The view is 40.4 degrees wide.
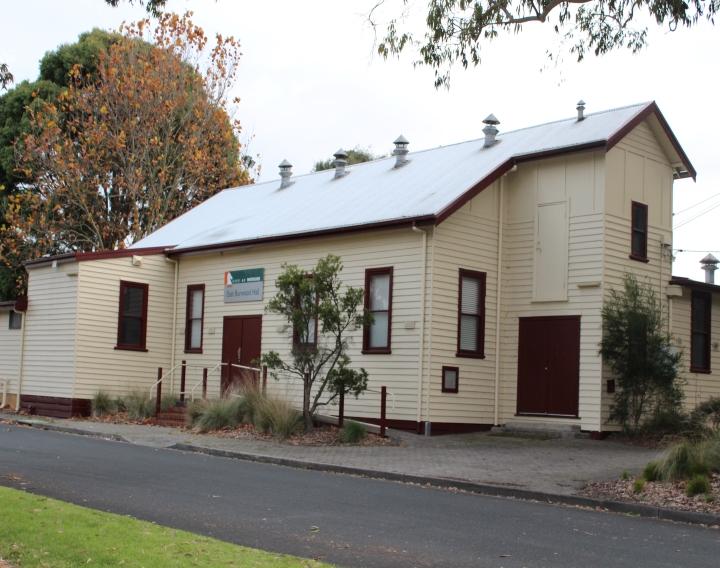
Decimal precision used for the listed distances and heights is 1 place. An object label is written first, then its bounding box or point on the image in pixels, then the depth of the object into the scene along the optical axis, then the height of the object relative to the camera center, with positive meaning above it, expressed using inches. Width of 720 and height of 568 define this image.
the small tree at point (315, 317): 743.7 +29.4
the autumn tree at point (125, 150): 1350.9 +279.6
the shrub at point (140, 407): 912.8 -54.8
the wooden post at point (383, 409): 754.2 -40.2
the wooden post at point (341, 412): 762.1 -44.2
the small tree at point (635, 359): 796.6 +5.5
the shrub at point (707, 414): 766.5 -36.2
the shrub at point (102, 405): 948.0 -56.0
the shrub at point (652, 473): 516.7 -56.4
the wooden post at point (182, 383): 967.0 -33.1
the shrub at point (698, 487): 478.9 -58.2
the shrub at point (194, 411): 828.0 -51.7
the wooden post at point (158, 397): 909.2 -44.6
